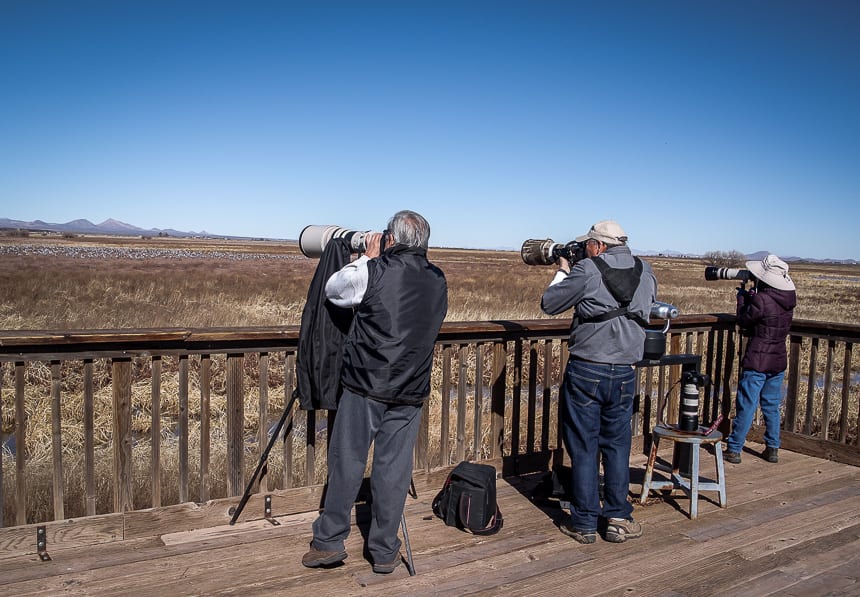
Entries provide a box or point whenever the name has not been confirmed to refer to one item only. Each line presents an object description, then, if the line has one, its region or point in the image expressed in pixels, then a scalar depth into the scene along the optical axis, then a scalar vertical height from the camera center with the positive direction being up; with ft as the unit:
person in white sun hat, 15.01 -2.24
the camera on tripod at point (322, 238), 9.93 -0.06
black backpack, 10.98 -4.27
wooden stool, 12.13 -4.10
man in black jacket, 9.05 -1.88
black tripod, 10.92 -3.83
